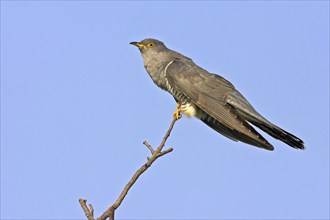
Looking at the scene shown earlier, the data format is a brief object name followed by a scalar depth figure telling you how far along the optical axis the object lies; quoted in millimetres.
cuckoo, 11430
